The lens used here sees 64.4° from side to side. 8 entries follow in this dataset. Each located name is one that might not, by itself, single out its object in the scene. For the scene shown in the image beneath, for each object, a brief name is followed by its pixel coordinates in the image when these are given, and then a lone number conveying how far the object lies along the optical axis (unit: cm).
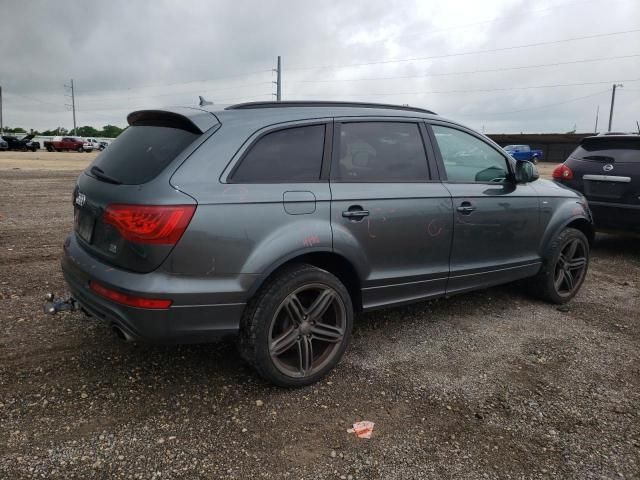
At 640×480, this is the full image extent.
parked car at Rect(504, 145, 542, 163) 3688
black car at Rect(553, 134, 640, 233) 629
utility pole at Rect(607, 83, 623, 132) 6640
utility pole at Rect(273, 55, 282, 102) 4793
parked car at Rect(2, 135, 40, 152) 4044
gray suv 267
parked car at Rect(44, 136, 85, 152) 4416
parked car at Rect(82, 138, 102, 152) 4472
